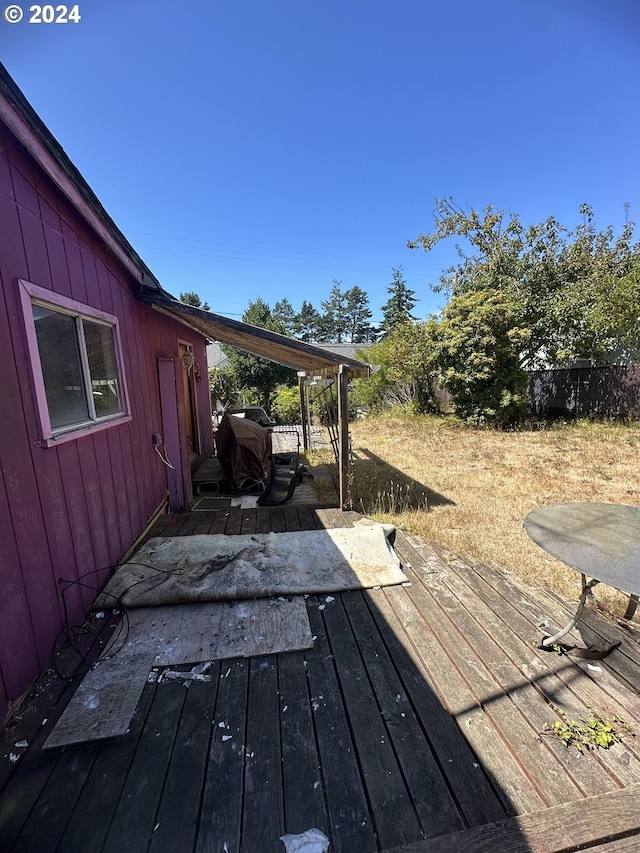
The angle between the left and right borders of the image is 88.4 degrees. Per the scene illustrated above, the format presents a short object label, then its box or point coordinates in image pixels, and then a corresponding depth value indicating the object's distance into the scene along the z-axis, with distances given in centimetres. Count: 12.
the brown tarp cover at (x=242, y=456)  542
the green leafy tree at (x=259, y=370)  1580
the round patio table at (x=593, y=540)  161
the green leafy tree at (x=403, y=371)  1213
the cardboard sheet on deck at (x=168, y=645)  159
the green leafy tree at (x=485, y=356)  1038
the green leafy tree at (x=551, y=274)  1048
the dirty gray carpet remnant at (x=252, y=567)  252
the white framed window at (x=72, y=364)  196
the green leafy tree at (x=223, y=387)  1689
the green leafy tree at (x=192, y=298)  4382
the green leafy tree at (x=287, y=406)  1500
